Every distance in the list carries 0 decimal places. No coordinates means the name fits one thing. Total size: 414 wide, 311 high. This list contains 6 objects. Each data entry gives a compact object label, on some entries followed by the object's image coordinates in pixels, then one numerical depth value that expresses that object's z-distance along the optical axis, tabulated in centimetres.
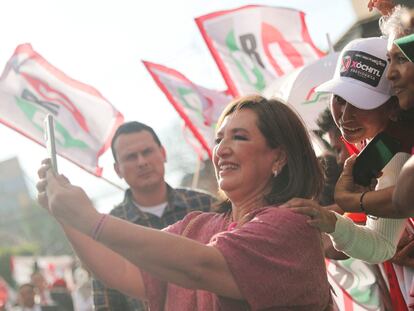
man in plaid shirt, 471
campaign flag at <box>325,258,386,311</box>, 404
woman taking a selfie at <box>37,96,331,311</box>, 223
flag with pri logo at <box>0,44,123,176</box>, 736
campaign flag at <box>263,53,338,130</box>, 527
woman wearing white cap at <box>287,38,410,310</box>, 274
